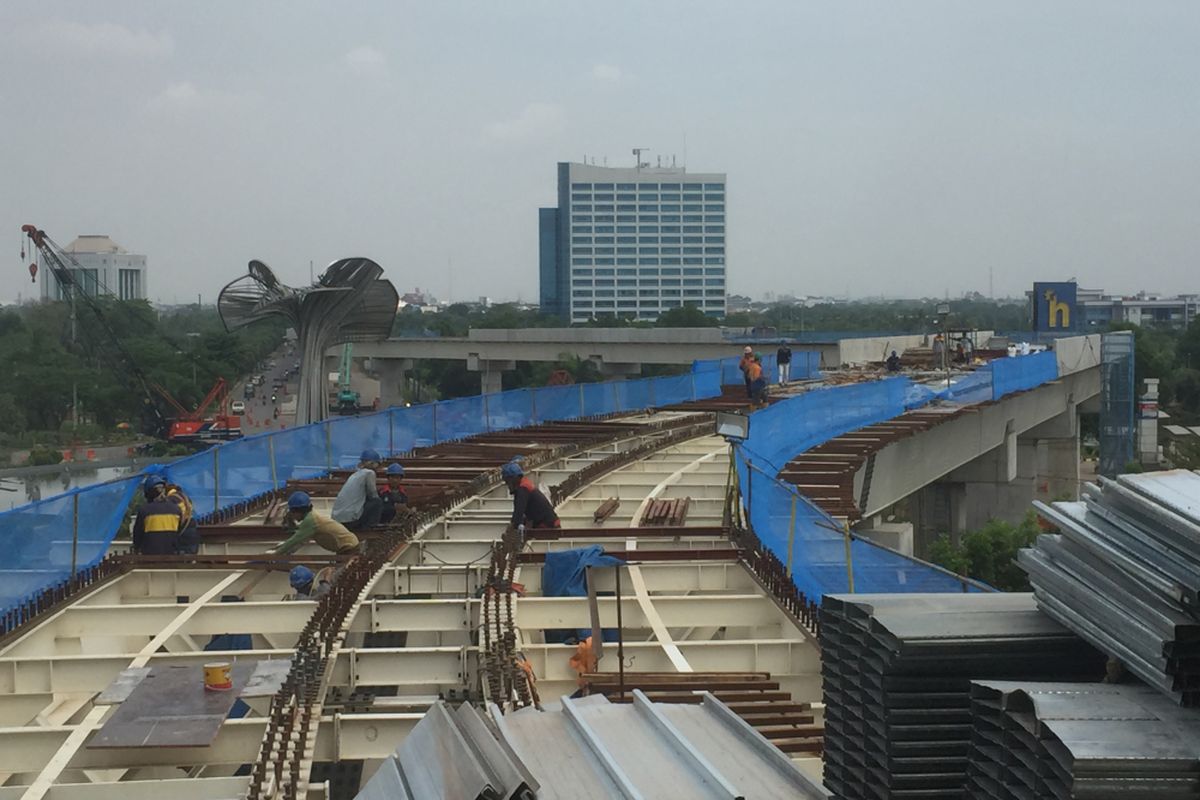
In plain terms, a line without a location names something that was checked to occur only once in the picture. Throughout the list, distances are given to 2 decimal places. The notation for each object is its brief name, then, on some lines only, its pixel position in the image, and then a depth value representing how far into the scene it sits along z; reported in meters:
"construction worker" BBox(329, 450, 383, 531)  17.00
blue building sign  101.00
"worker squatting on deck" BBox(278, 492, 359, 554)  15.02
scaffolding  66.31
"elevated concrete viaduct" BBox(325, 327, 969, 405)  92.06
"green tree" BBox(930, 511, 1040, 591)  46.25
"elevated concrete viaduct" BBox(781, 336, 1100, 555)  27.84
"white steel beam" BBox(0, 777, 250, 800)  8.19
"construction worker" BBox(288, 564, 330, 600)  13.74
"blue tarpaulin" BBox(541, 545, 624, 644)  14.04
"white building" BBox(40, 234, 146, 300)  159.96
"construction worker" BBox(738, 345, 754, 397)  35.69
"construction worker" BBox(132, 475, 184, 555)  15.49
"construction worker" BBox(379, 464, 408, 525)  17.70
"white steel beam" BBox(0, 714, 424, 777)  8.94
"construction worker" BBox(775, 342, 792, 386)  47.44
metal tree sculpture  46.09
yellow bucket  10.07
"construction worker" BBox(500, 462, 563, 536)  16.89
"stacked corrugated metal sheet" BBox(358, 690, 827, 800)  6.06
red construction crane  95.38
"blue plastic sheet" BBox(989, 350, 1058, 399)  44.56
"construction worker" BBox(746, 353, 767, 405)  35.22
